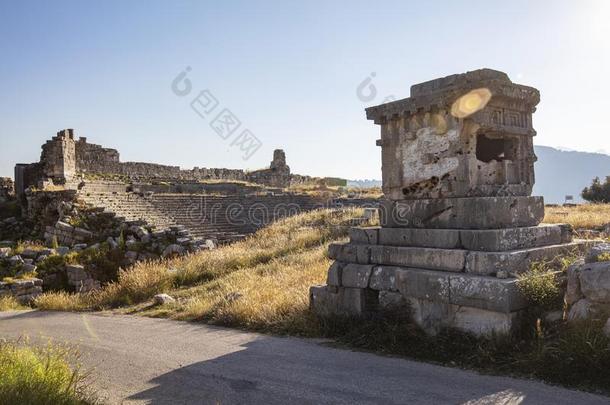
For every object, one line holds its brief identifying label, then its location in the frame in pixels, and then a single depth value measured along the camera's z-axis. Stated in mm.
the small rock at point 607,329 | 4596
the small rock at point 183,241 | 17945
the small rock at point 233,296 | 8891
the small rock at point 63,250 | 15714
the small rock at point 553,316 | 5298
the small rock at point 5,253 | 14666
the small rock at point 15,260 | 14320
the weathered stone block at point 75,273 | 14508
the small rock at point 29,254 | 15258
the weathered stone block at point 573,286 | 5148
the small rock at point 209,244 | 17680
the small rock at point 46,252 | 15434
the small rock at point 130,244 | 17172
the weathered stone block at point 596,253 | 5297
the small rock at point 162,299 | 10250
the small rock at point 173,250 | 17109
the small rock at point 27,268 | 14086
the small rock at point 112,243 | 16834
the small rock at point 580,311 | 4914
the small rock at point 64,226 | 18688
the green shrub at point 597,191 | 31900
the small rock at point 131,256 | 16688
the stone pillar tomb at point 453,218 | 5793
